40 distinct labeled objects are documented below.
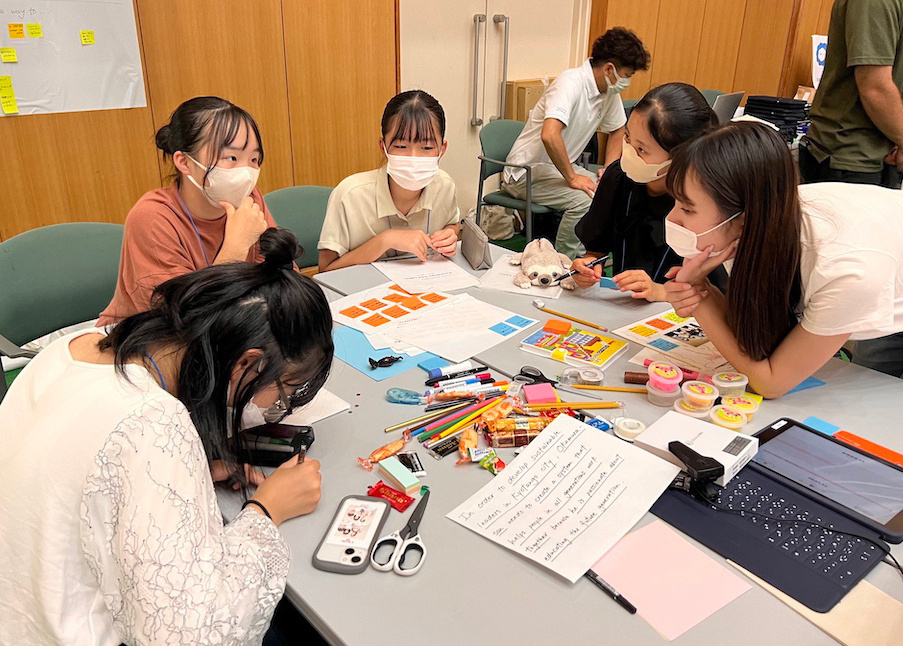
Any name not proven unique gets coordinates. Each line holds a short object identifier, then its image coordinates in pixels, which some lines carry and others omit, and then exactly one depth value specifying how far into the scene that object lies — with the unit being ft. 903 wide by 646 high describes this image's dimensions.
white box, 3.55
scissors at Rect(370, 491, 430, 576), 3.01
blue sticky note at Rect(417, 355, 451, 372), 4.76
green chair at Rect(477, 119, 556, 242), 11.93
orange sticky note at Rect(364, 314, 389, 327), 5.51
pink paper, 2.78
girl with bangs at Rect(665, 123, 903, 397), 4.08
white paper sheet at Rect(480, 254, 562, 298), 6.23
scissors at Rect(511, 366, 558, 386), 4.59
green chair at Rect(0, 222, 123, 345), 5.88
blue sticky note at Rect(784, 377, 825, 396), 4.62
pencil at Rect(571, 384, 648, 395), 4.49
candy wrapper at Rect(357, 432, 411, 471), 3.73
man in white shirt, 11.74
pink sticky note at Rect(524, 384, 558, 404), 4.28
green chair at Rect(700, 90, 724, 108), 16.90
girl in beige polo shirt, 6.86
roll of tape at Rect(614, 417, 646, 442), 3.87
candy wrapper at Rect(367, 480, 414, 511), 3.41
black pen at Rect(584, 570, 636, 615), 2.80
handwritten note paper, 3.13
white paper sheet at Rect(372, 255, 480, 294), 6.32
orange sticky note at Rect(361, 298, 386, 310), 5.81
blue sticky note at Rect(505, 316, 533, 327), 5.52
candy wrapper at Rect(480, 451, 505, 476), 3.67
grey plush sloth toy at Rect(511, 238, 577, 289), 6.30
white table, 2.69
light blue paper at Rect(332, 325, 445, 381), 4.75
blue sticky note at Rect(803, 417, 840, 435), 4.09
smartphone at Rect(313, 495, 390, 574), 3.03
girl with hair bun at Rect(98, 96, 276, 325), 5.29
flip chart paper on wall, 8.12
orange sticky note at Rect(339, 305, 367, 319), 5.65
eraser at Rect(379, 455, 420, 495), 3.50
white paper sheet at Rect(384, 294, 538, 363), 5.09
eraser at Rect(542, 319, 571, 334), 5.38
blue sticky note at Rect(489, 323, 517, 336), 5.37
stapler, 3.40
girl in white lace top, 2.63
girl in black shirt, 5.89
